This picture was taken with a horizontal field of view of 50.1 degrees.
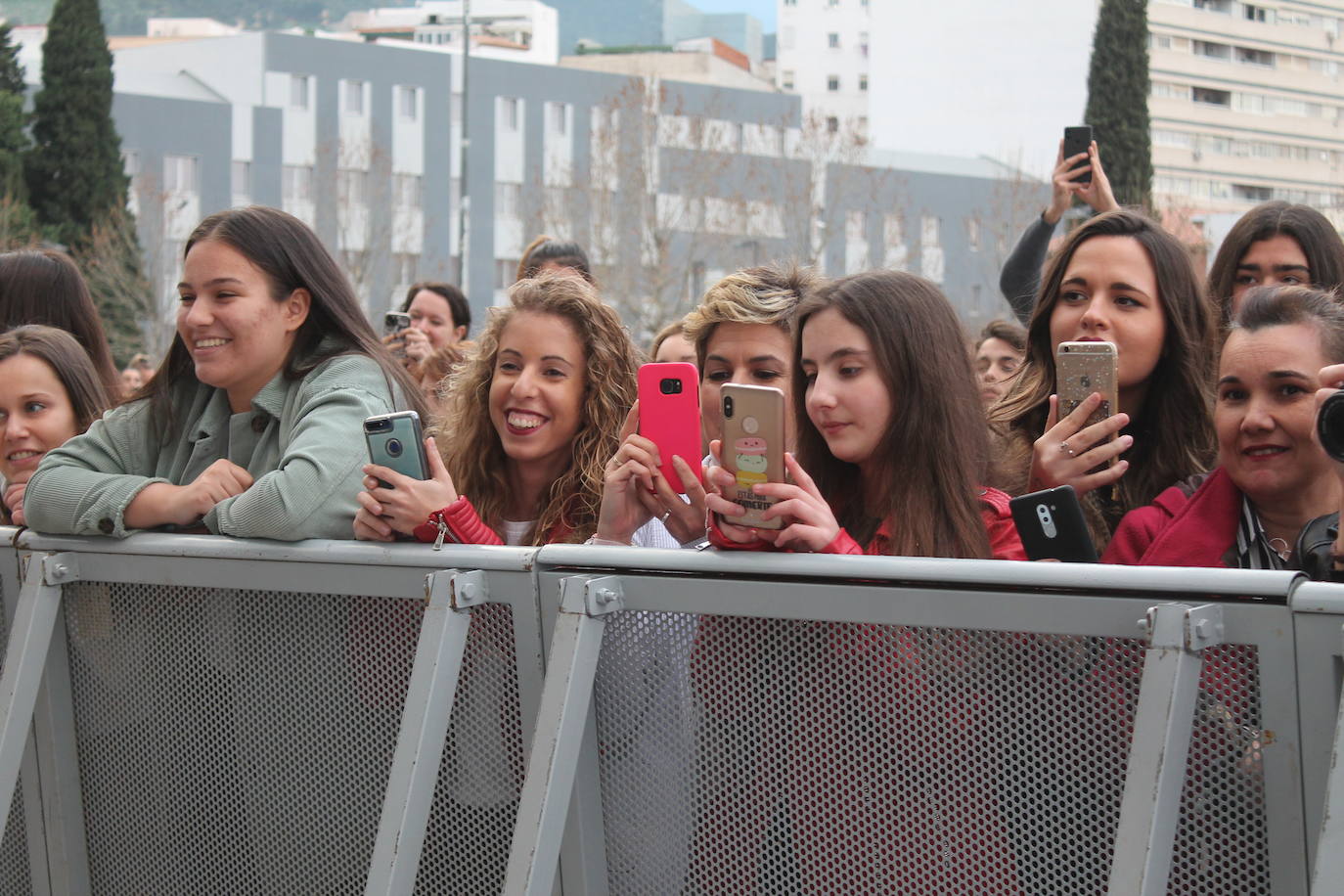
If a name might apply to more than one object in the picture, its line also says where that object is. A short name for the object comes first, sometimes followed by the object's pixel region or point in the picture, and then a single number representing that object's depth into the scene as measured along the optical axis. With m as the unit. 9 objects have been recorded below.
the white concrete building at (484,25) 78.12
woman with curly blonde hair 3.50
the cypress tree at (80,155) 35.59
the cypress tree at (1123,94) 34.41
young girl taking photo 2.74
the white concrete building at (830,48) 92.44
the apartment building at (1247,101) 69.88
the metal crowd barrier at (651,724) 1.94
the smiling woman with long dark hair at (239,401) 3.08
